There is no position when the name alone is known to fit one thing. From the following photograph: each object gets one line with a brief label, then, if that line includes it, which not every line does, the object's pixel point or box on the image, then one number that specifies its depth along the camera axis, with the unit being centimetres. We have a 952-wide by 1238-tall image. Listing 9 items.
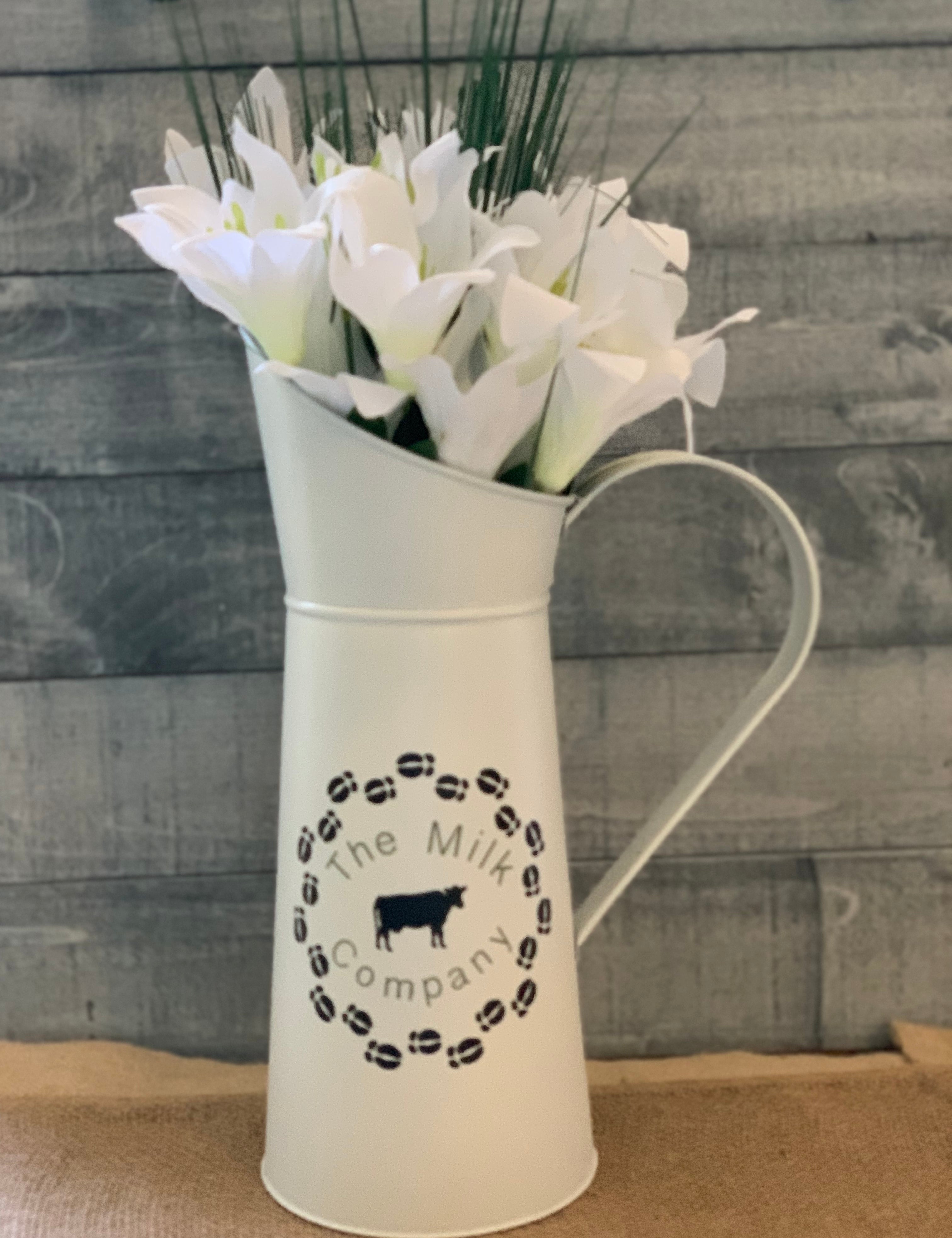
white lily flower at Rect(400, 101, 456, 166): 60
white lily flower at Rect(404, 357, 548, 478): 54
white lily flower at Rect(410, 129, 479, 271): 55
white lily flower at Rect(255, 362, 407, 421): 54
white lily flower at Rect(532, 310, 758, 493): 55
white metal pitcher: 59
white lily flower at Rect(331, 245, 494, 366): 52
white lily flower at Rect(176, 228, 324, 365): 54
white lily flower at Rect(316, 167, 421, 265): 52
